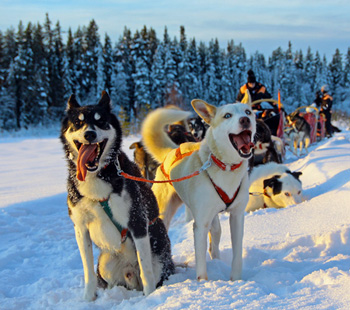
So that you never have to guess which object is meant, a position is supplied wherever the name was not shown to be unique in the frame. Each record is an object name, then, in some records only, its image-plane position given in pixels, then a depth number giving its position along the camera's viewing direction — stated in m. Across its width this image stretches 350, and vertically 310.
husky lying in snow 5.16
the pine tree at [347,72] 73.46
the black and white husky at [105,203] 2.40
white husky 2.53
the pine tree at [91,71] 42.53
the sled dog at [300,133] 12.05
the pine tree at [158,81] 43.34
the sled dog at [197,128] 8.87
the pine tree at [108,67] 43.48
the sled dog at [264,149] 6.83
